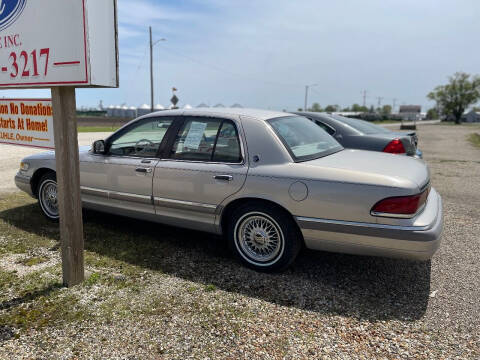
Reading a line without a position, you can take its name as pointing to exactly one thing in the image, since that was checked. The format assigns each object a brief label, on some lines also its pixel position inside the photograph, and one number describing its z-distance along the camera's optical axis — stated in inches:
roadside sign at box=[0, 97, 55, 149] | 127.8
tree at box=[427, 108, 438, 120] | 4805.9
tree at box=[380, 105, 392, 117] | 4962.6
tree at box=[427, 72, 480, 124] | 3287.4
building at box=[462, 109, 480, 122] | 4311.0
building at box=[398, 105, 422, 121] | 5792.3
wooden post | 116.7
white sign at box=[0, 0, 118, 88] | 105.9
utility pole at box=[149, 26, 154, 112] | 1200.1
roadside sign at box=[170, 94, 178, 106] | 1093.8
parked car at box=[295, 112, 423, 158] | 255.9
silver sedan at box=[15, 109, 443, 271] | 119.3
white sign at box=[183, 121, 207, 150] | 153.4
